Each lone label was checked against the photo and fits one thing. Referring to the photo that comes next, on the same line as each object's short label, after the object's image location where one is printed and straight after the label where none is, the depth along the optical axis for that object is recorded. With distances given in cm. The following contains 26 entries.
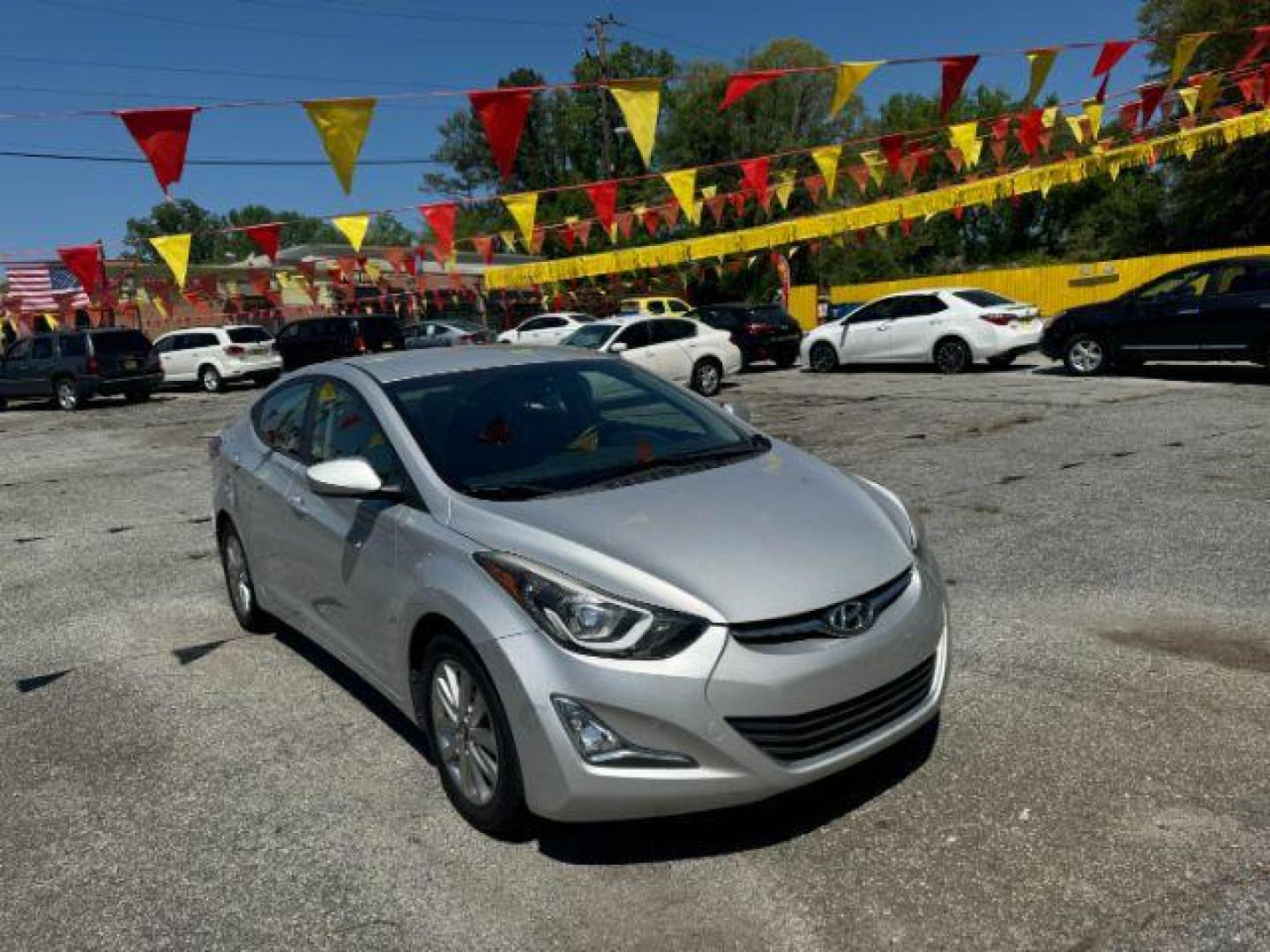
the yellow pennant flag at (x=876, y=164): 1969
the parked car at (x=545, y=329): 2655
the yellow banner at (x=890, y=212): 1980
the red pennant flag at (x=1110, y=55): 1234
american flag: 3547
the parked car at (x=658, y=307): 2852
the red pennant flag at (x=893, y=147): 1703
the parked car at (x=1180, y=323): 1276
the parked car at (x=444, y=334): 2810
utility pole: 4541
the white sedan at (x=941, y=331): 1670
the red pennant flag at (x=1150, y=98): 1596
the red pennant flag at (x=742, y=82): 1118
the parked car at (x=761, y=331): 2108
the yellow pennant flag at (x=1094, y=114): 1738
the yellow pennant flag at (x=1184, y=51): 1274
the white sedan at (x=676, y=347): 1662
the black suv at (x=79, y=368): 2202
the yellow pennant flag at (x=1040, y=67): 1191
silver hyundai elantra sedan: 273
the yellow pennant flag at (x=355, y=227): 1689
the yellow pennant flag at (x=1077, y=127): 1836
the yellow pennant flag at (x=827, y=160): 1739
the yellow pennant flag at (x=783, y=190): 2264
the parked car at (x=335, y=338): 2412
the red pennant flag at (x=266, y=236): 1709
